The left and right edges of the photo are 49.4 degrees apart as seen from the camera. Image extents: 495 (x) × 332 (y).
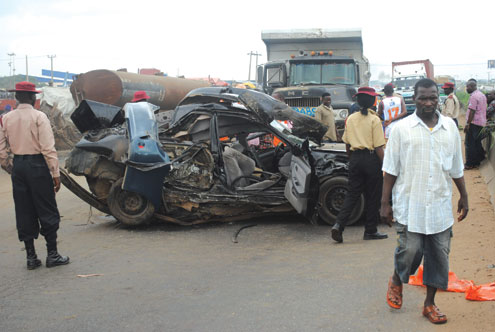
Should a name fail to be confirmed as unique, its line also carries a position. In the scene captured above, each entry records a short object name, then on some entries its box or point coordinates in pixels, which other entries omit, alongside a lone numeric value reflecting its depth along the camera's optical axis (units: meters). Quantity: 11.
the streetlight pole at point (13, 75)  93.44
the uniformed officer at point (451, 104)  11.45
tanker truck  17.35
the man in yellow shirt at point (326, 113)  11.74
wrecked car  7.25
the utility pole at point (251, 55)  77.91
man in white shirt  3.83
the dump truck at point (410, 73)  32.59
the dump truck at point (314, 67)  14.60
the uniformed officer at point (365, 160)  6.32
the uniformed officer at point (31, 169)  5.75
